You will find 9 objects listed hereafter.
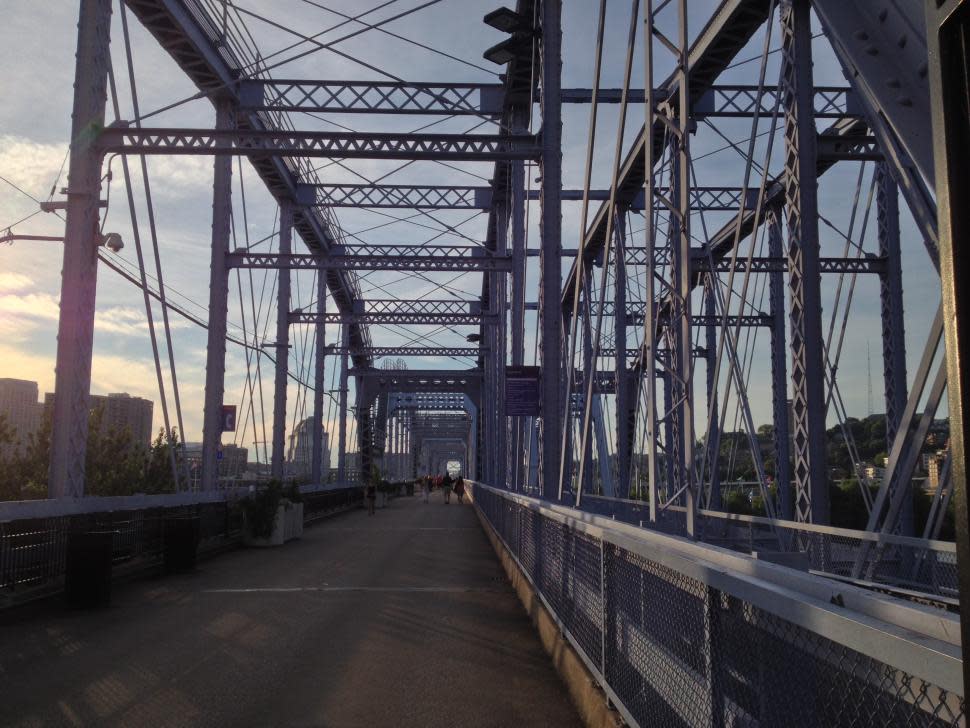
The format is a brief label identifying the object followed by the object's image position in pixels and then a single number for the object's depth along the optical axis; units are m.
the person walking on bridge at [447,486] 53.50
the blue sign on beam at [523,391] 18.36
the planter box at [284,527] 20.59
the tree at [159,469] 53.94
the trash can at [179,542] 15.01
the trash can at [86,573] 11.12
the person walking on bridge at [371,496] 36.26
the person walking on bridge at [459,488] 52.20
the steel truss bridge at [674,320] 2.66
